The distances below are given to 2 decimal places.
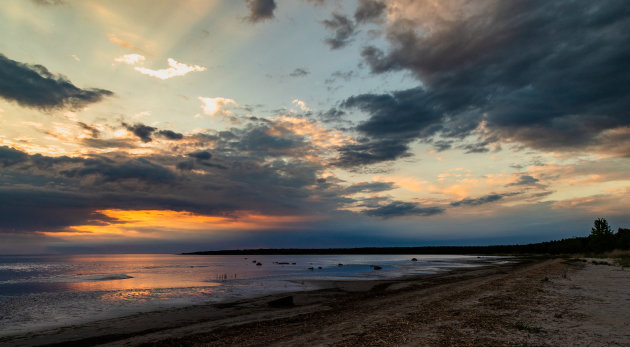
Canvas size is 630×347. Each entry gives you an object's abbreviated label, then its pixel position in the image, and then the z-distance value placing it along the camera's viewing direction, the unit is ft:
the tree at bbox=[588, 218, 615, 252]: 331.36
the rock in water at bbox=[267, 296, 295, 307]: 86.40
